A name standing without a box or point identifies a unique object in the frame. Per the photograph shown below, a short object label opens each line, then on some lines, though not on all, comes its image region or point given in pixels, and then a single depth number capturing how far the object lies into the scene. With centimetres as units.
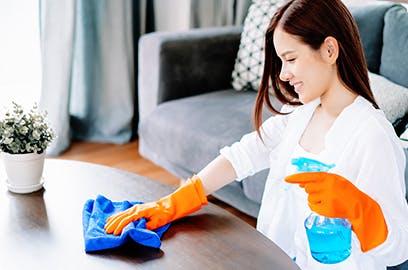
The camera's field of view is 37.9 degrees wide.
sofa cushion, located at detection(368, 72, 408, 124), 192
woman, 119
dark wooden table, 116
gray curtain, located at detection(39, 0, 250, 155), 286
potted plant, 140
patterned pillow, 258
